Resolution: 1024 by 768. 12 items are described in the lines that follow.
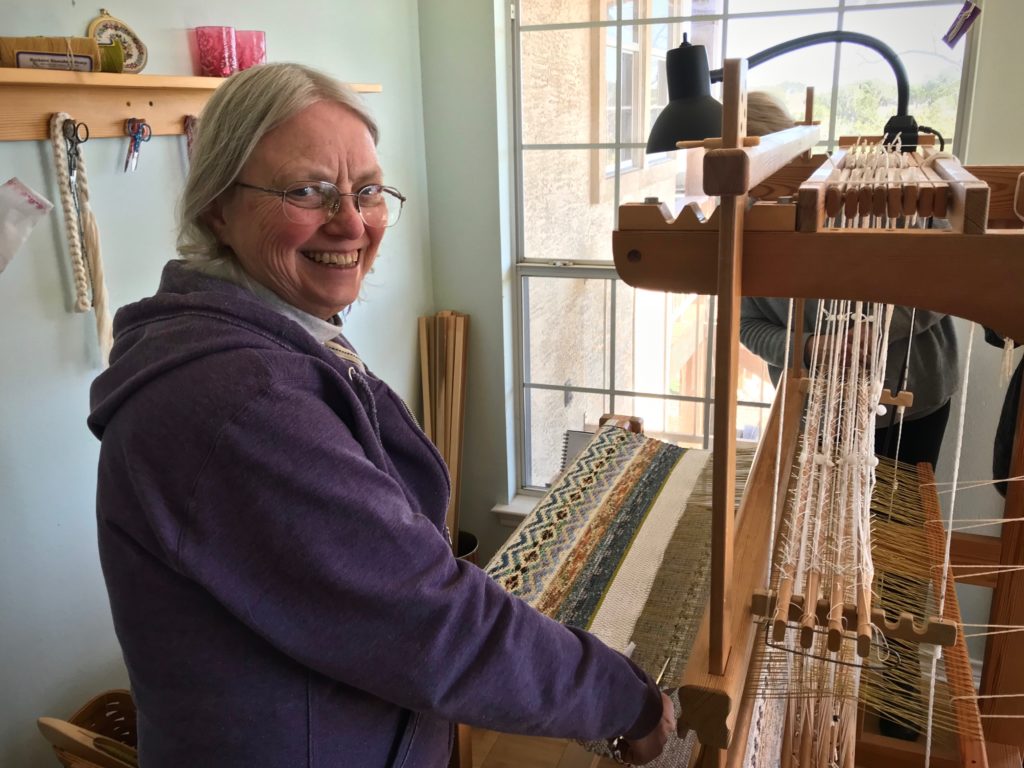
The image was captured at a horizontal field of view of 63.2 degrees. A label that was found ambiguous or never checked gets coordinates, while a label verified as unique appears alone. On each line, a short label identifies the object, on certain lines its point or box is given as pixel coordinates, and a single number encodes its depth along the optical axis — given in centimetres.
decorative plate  159
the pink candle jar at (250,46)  185
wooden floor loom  65
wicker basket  161
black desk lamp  126
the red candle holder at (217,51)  180
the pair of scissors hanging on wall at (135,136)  166
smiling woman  71
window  230
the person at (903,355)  166
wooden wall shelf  141
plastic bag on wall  143
